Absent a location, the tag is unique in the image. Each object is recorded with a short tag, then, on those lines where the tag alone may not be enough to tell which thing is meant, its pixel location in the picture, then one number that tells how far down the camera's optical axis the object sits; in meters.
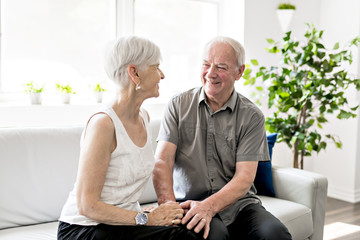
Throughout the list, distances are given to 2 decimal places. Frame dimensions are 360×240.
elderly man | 2.04
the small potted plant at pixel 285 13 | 3.66
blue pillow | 2.65
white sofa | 2.05
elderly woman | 1.57
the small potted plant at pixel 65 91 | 2.76
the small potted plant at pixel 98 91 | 2.92
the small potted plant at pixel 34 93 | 2.63
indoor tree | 3.17
